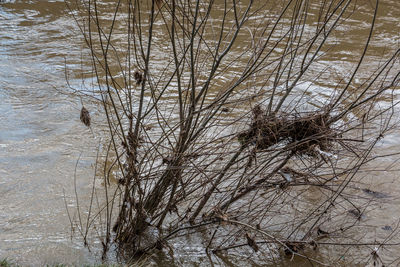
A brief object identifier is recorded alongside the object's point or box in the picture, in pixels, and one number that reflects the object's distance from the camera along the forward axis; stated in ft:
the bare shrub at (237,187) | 24.57
